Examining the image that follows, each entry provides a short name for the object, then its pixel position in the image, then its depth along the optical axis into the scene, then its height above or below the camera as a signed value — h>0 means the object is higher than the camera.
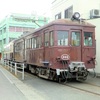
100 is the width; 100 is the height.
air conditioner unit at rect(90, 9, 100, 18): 11.63 +3.01
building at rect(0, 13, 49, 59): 33.48 +6.33
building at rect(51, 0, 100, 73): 10.48 +3.65
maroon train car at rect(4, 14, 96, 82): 7.78 +0.16
